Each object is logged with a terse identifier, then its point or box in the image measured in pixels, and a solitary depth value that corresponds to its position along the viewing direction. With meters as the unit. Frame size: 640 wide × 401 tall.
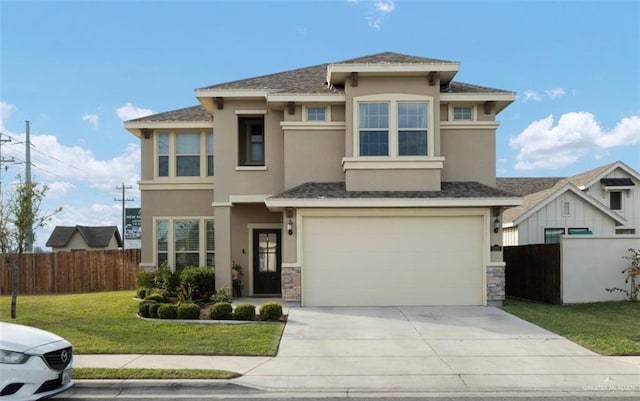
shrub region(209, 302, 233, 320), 11.98
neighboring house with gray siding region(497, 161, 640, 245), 22.33
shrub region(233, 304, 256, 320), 11.92
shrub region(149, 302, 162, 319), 12.39
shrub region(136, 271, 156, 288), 16.94
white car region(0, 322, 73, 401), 5.94
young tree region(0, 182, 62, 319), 12.78
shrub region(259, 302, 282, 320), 12.04
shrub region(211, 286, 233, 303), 14.45
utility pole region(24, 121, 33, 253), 30.37
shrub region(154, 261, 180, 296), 16.23
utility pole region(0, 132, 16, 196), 34.21
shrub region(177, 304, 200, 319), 12.06
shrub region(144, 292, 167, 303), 13.64
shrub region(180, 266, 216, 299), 15.65
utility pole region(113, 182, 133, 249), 58.34
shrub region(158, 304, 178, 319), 12.13
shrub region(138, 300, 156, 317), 12.45
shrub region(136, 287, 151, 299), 15.77
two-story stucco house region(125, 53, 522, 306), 14.59
